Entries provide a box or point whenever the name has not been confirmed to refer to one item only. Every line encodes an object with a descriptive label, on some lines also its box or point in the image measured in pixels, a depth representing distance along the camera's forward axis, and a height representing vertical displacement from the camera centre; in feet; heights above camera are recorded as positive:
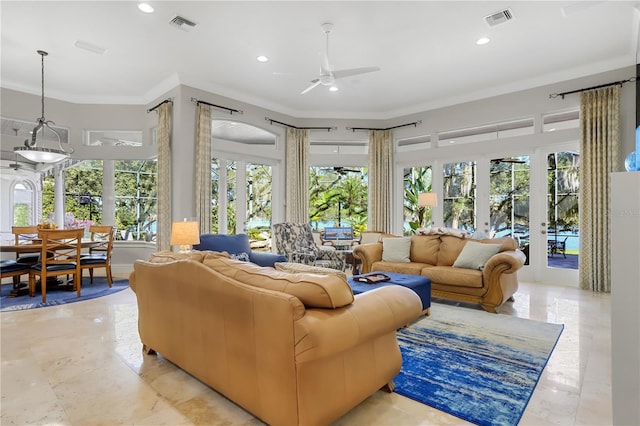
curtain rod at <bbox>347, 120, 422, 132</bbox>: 23.40 +6.24
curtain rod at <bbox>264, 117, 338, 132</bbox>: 22.91 +6.22
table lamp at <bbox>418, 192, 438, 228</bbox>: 20.47 +0.94
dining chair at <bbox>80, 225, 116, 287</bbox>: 16.62 -2.09
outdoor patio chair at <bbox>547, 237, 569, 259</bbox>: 18.44 -1.73
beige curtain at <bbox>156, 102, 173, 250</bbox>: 19.21 +2.17
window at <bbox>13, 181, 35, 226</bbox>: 20.27 +0.70
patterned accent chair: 17.78 -1.87
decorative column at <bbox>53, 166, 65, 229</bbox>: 21.72 +1.13
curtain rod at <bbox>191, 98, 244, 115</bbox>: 19.04 +6.34
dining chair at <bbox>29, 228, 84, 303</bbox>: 14.38 -1.84
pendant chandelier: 15.70 +2.96
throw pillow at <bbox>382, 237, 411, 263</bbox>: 16.52 -1.68
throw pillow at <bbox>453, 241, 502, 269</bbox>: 13.89 -1.64
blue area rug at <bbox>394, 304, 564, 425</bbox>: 6.74 -3.67
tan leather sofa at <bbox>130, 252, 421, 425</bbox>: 5.20 -2.00
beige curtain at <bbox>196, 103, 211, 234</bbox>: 19.02 +2.58
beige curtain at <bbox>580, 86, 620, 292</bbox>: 16.44 +1.89
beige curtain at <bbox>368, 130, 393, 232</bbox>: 24.47 +2.78
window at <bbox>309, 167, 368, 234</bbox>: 25.85 +1.37
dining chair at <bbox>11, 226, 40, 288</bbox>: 16.26 -1.16
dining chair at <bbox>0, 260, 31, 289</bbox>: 15.08 -2.36
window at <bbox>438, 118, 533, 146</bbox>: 19.75 +5.02
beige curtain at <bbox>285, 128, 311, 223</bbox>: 23.80 +2.81
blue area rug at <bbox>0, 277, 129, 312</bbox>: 13.93 -3.58
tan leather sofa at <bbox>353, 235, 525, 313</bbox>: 12.87 -2.25
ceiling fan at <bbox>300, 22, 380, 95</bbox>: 13.39 +5.68
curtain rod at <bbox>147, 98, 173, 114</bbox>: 19.26 +6.39
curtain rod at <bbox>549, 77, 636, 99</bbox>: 16.34 +6.29
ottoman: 11.45 -2.37
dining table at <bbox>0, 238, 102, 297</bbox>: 14.38 -1.40
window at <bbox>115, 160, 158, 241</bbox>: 22.35 +1.08
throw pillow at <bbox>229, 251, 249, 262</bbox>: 14.17 -1.69
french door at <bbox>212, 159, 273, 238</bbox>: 21.42 +1.21
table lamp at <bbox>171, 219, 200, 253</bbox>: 12.64 -0.68
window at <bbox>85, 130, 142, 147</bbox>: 22.49 +5.11
